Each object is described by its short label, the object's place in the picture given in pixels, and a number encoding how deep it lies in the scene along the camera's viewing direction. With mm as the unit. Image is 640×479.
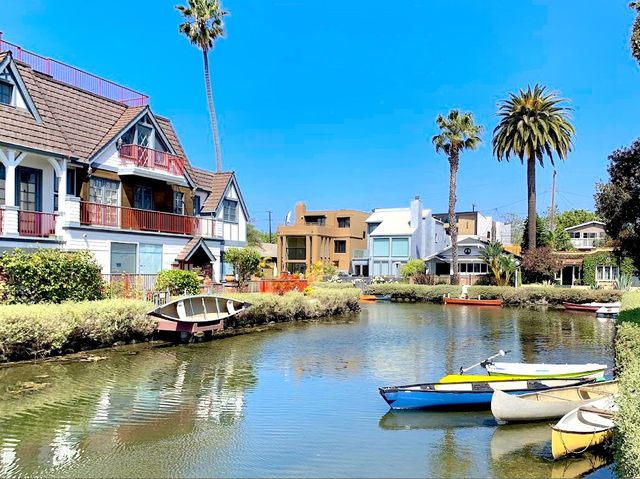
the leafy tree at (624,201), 17859
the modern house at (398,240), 73500
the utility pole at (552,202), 81125
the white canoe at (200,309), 24203
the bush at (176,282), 28234
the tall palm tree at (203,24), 52031
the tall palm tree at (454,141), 59250
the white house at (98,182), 25344
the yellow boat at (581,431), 10516
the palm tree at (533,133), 56969
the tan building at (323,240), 80962
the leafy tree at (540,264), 54781
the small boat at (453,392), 14078
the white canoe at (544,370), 15406
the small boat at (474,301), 50188
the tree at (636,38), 14312
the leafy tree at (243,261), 35344
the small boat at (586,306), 43281
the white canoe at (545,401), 12781
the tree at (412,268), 65500
